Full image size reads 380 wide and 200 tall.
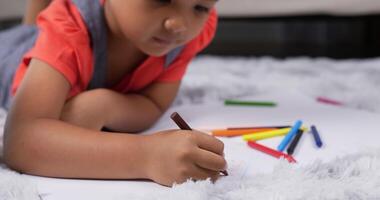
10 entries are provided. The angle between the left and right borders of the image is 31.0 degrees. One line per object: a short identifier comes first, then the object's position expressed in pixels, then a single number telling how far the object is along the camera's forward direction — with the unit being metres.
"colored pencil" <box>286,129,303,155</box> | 0.93
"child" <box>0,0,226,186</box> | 0.80
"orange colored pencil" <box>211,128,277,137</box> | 1.01
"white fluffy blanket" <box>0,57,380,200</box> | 0.76
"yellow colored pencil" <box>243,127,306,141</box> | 0.99
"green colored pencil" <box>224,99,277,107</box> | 1.24
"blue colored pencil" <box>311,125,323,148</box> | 0.96
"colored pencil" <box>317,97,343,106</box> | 1.26
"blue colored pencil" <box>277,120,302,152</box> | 0.95
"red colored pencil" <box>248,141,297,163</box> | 0.89
